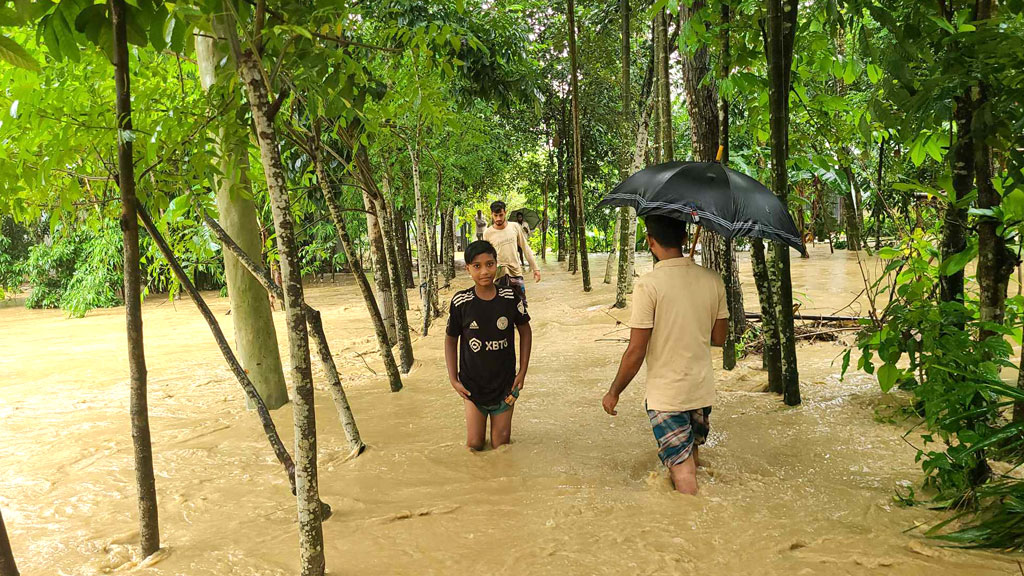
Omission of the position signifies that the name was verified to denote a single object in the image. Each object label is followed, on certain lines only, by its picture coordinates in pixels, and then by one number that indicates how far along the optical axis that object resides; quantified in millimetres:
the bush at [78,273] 16141
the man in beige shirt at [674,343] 3479
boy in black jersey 4289
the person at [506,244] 9953
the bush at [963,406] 2615
